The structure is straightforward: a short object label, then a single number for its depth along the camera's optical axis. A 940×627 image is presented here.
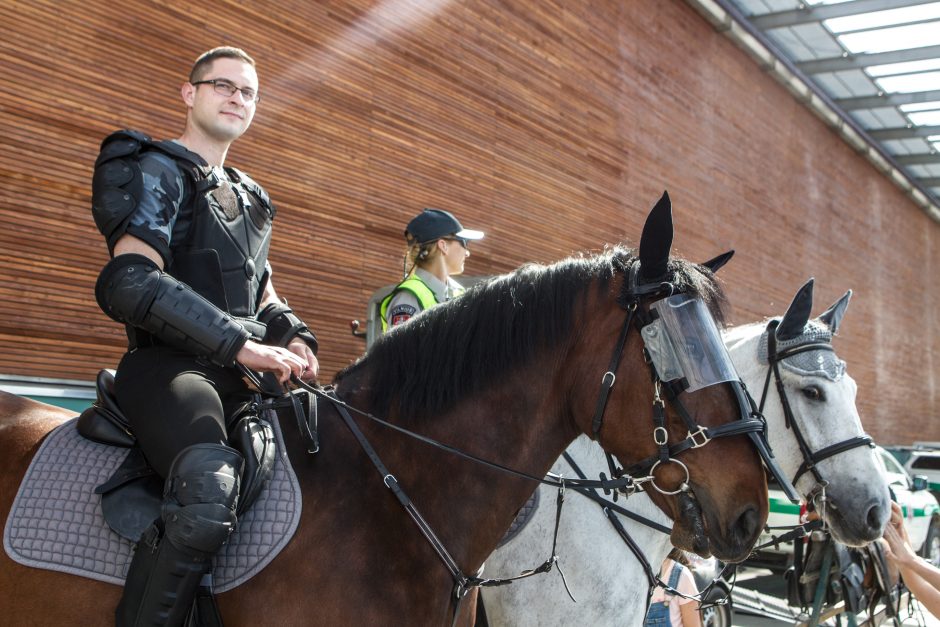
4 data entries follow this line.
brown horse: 1.76
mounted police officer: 1.68
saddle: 1.79
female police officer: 4.04
